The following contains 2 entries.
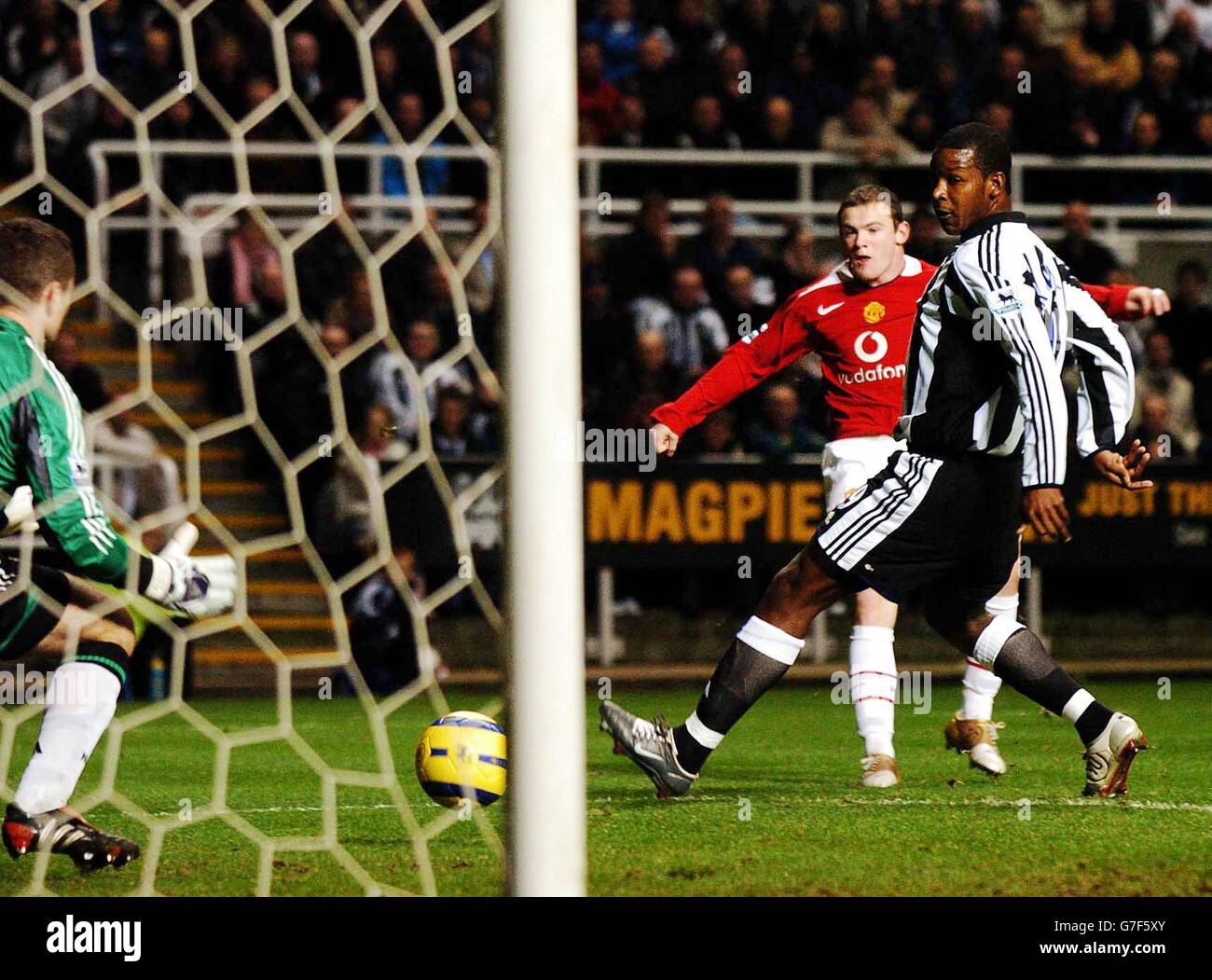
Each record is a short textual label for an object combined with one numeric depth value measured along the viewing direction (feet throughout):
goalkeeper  29.96
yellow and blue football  34.09
